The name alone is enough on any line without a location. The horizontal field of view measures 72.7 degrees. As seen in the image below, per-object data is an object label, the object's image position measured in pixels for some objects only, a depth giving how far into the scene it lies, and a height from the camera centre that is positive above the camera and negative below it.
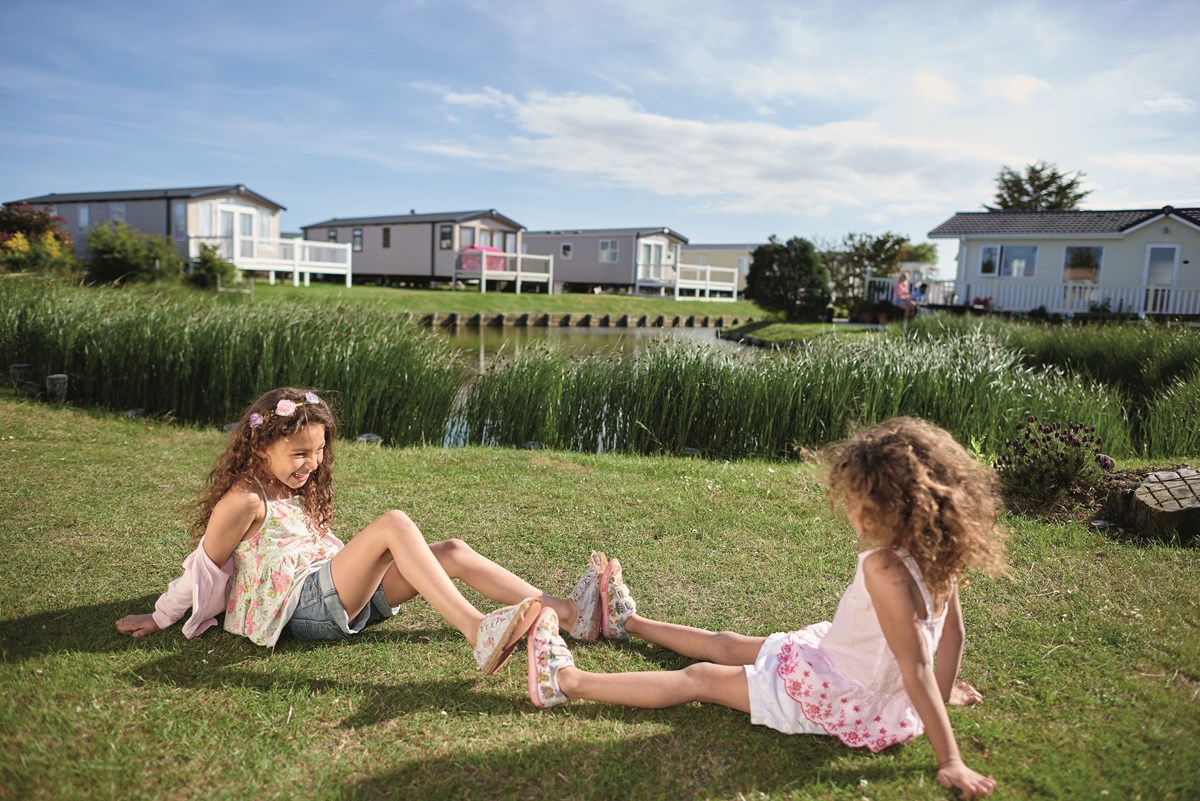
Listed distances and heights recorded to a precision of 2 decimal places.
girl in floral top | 2.74 -0.94
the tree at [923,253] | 47.62 +3.34
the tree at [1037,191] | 38.81 +5.96
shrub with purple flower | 4.86 -0.90
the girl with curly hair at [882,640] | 2.12 -0.92
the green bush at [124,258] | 19.69 +0.49
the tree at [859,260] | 34.81 +2.08
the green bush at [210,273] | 21.19 +0.23
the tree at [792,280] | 27.47 +0.85
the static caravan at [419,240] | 32.94 +2.12
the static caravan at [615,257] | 37.66 +1.94
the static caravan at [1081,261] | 22.11 +1.63
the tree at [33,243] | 17.38 +0.73
